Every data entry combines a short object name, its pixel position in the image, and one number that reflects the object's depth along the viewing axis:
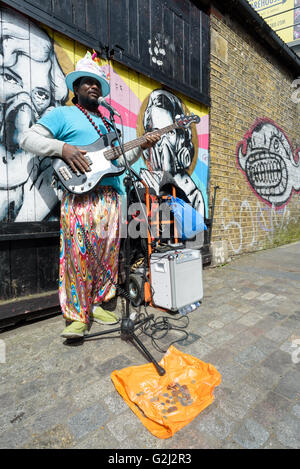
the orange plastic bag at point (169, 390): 1.21
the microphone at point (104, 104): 1.68
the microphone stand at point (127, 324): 1.75
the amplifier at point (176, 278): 2.42
